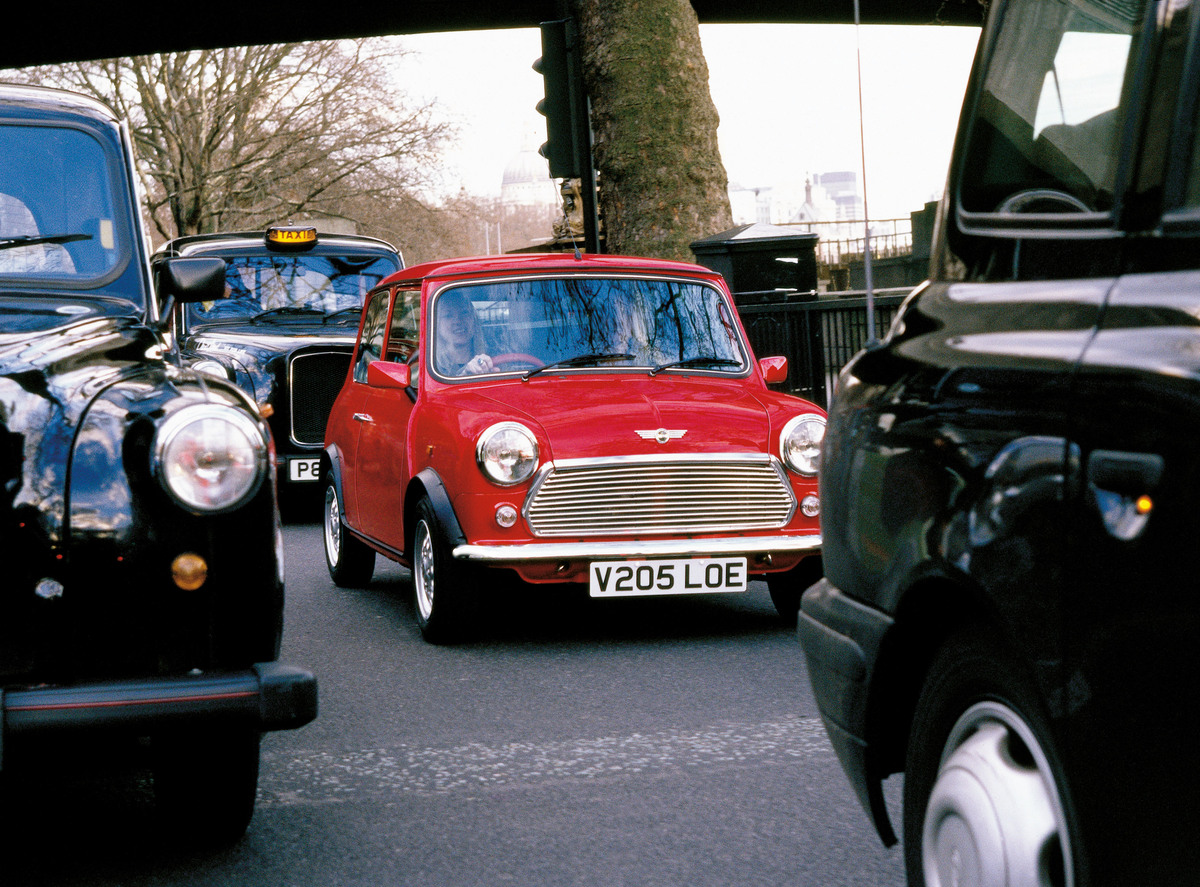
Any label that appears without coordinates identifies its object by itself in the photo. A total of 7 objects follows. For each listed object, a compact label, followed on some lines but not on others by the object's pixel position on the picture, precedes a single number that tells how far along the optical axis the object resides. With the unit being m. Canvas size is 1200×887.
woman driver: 7.21
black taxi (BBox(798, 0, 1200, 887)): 2.02
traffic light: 11.31
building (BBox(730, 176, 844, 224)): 87.50
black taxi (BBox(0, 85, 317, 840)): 3.22
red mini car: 6.46
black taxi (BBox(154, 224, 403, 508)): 12.01
